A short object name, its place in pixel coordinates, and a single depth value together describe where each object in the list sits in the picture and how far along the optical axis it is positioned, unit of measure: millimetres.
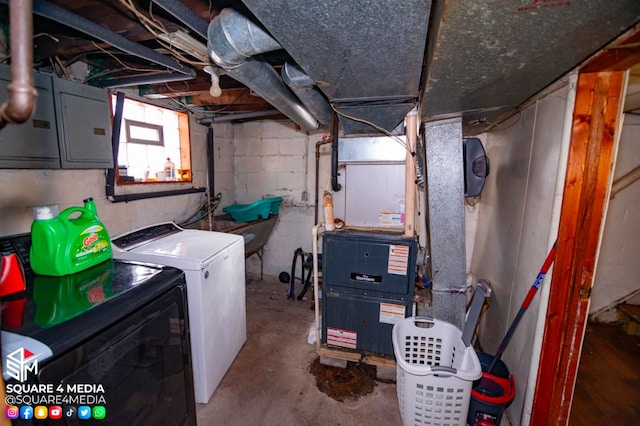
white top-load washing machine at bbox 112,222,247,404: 1600
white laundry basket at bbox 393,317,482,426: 1381
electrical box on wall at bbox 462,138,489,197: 1874
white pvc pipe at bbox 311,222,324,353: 2078
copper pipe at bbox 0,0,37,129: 512
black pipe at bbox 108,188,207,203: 2166
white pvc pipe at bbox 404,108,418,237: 1887
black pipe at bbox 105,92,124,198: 2080
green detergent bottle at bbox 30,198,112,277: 1251
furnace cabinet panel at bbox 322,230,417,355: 1925
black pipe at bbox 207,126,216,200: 3244
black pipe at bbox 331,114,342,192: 2168
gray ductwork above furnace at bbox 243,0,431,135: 797
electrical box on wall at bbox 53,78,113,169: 1691
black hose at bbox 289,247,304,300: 3207
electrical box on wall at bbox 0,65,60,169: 1421
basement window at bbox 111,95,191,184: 2297
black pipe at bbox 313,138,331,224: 3242
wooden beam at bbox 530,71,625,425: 1199
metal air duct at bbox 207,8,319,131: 1082
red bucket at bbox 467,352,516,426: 1470
